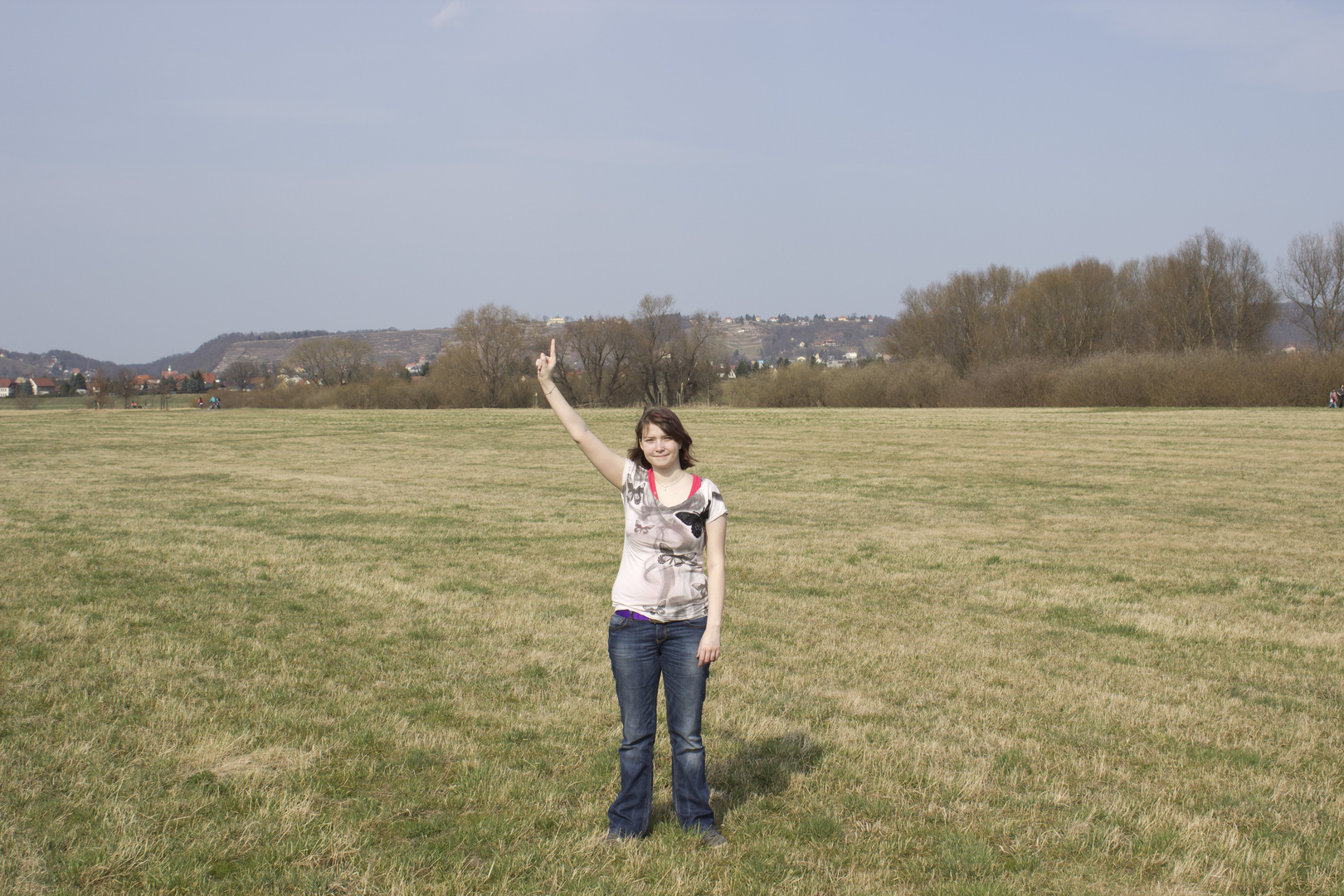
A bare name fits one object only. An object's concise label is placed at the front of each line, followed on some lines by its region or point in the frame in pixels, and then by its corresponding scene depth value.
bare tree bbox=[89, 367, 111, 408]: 82.25
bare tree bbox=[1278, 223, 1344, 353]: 66.38
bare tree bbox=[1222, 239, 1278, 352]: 69.94
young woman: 4.21
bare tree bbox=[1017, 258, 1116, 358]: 78.06
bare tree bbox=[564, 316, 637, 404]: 99.62
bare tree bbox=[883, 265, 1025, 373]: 85.25
